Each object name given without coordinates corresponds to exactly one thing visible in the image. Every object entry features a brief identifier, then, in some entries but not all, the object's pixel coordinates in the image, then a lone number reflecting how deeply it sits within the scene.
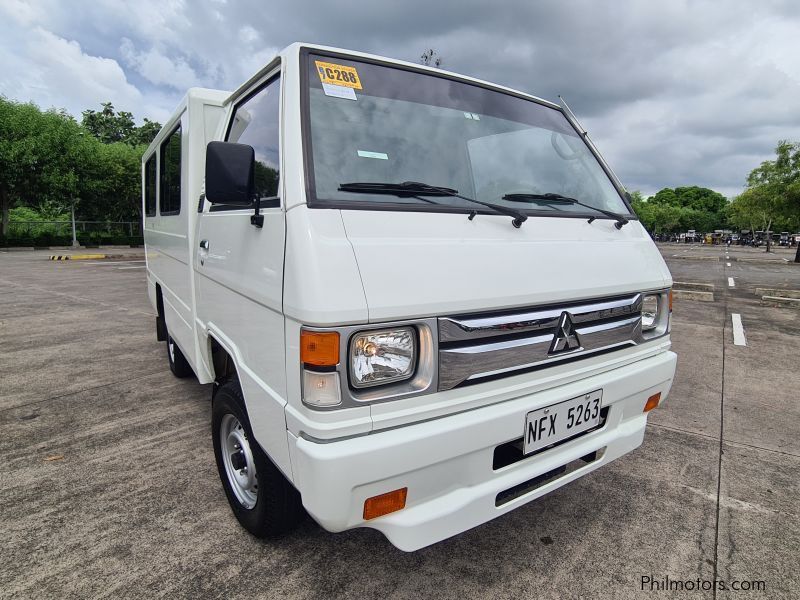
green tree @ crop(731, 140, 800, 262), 20.72
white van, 1.56
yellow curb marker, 18.89
